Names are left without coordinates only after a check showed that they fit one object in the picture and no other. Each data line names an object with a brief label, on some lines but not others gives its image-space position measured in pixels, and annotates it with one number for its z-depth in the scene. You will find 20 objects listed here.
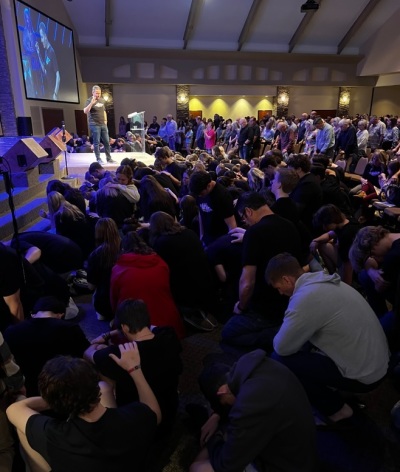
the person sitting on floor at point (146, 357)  1.71
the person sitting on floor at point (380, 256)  2.31
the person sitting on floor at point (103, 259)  2.90
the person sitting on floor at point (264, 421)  1.27
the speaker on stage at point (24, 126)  8.06
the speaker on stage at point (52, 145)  6.52
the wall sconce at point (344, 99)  18.72
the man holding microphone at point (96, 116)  7.08
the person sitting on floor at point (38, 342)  1.84
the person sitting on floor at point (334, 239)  3.12
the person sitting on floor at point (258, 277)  2.47
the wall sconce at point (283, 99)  17.92
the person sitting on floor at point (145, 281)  2.46
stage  7.85
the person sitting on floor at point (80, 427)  1.26
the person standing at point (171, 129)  13.66
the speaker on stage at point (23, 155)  5.23
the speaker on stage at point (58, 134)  6.92
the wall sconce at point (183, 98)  16.88
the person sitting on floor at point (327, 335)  1.79
